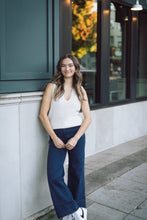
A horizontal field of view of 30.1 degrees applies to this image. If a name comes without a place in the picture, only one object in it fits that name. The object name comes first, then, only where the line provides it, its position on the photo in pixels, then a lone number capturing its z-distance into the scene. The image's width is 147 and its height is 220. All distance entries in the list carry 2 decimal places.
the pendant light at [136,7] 5.94
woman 2.95
